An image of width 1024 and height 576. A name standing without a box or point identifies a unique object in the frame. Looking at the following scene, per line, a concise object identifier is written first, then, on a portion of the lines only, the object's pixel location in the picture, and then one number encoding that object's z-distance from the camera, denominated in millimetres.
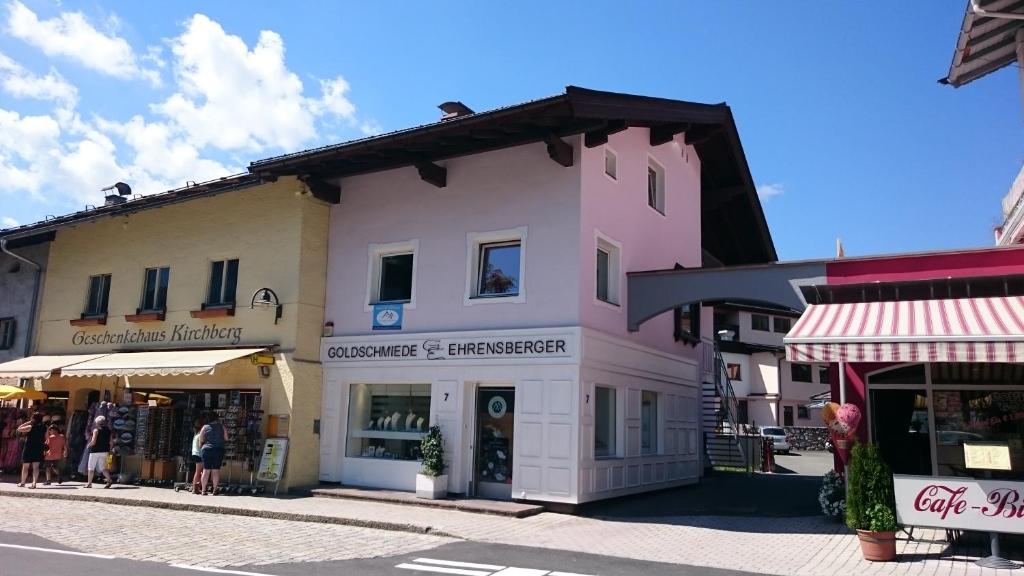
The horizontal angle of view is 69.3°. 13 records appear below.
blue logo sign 14188
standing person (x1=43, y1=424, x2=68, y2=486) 15688
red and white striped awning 9008
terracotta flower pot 8625
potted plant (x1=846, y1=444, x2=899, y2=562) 8633
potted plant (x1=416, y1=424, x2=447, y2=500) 12602
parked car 34625
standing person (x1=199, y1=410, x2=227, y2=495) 13492
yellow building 14352
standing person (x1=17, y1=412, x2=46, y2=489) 15180
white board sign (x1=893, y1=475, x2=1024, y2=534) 8414
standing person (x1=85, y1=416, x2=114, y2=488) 14914
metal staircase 18828
